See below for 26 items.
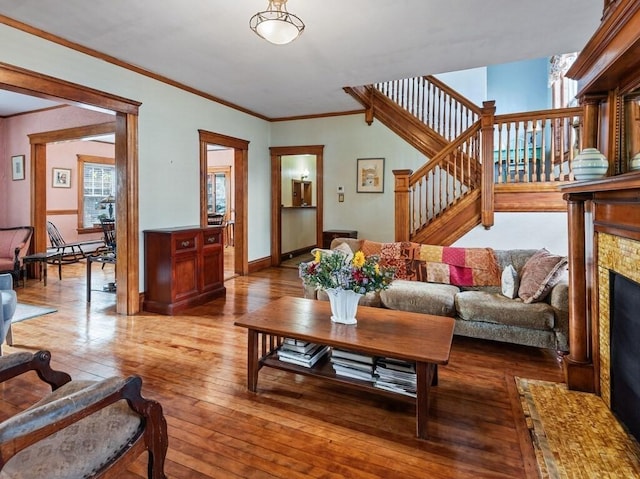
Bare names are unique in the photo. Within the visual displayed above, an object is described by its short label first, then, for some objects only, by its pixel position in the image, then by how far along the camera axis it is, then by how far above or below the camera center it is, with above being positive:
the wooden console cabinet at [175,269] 4.14 -0.42
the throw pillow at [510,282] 3.19 -0.46
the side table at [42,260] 5.45 -0.38
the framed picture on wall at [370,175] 6.27 +0.99
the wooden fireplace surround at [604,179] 1.80 +0.34
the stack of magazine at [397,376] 2.09 -0.84
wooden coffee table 1.93 -0.60
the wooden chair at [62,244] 6.43 -0.19
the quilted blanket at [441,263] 3.60 -0.32
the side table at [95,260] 4.44 -0.31
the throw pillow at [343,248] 4.09 -0.18
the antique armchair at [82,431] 1.01 -0.67
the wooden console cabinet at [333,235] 6.21 -0.04
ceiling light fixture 2.63 +1.51
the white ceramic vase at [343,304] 2.27 -0.45
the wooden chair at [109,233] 5.79 +0.02
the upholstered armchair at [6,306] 2.66 -0.55
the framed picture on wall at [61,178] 7.48 +1.19
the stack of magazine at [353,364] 2.21 -0.81
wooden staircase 4.11 +0.72
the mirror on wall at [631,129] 2.07 +0.59
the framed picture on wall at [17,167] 5.99 +1.12
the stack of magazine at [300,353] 2.37 -0.79
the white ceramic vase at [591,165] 2.15 +0.39
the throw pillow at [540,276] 2.95 -0.38
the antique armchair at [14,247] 5.20 -0.17
